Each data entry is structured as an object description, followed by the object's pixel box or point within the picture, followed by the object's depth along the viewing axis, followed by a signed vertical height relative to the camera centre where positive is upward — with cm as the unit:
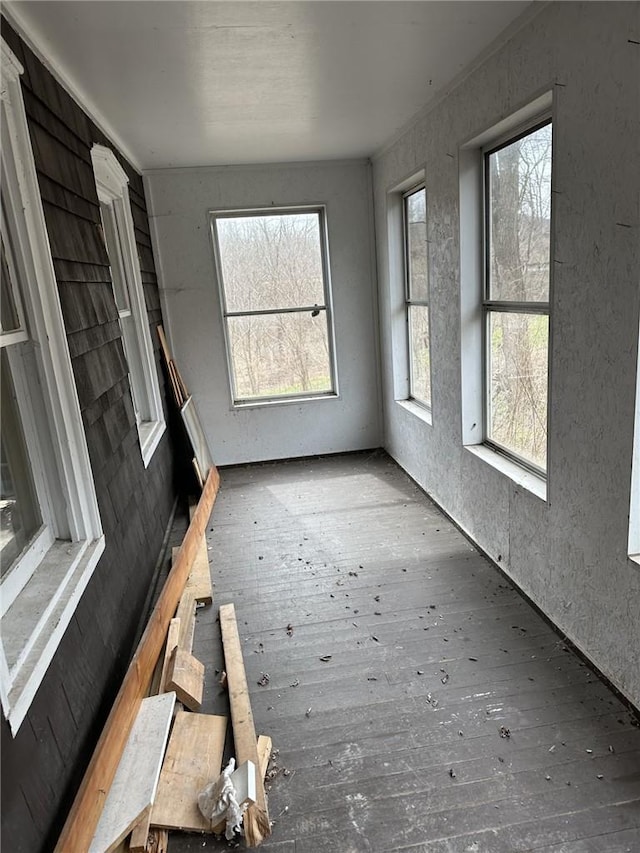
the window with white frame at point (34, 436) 169 -41
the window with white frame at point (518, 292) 254 -10
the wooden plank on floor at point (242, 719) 164 -153
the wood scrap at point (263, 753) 184 -156
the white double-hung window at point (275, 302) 496 -8
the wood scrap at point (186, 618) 253 -151
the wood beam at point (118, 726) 149 -137
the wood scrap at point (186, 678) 212 -145
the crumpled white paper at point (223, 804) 163 -150
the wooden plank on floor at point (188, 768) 168 -152
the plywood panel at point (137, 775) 157 -145
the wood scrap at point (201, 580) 294 -152
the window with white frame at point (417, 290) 410 -7
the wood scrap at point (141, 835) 155 -148
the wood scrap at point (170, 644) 217 -143
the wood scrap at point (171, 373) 455 -58
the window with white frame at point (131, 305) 363 +0
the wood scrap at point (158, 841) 160 -154
